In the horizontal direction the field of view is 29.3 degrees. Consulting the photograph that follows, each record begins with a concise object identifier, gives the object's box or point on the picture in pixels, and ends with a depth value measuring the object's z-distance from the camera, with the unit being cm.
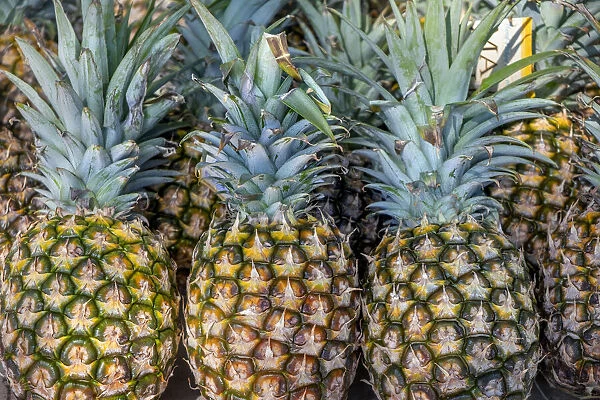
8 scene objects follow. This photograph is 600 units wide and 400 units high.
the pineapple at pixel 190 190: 96
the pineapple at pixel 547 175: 93
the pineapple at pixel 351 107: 95
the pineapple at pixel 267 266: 81
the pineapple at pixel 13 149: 94
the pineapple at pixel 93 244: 82
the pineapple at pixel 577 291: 86
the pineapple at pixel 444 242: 82
